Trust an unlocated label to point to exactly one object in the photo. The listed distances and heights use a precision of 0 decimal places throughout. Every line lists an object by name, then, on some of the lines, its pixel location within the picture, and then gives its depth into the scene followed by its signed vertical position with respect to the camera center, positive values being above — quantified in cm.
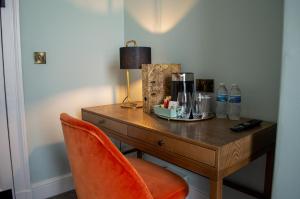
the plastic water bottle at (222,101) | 143 -17
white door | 171 -57
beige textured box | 160 -7
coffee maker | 149 -7
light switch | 185 +10
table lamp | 177 +12
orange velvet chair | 91 -40
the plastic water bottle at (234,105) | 140 -19
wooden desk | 100 -33
